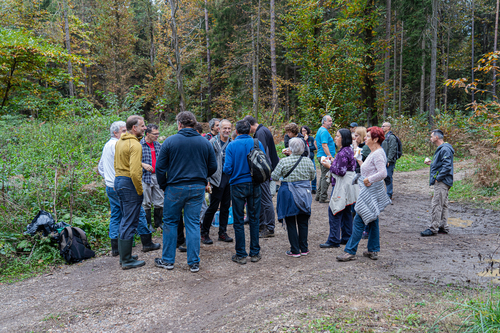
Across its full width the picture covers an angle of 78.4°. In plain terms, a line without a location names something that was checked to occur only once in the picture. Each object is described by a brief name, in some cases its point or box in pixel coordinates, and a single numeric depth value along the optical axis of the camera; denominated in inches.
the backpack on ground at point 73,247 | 193.6
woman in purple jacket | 213.2
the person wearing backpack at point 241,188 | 185.5
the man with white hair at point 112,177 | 193.8
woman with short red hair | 181.0
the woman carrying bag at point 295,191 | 191.0
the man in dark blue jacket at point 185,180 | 170.2
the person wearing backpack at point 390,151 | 324.8
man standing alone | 238.7
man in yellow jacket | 174.7
